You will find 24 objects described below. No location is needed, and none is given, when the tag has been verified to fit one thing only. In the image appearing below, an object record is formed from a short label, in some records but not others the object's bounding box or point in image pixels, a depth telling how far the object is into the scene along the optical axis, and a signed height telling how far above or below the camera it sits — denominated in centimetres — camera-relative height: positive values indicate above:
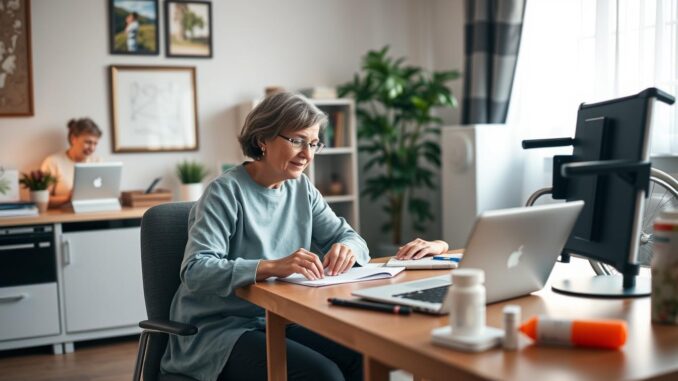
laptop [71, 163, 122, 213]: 404 -33
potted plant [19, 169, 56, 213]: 405 -33
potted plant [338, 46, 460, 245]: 480 -1
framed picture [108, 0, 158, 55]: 453 +59
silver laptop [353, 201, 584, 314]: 140 -27
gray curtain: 450 +40
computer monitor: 154 -14
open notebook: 178 -38
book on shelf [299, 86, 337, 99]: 474 +19
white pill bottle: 120 -29
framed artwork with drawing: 455 +10
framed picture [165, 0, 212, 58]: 467 +60
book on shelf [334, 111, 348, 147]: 490 -4
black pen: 145 -36
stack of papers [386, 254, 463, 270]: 197 -37
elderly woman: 182 -34
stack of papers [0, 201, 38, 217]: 387 -43
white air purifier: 430 -28
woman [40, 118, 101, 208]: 424 -18
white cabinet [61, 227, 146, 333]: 396 -82
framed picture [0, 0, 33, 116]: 429 +38
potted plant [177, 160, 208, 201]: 447 -34
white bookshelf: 483 -27
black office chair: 205 -38
